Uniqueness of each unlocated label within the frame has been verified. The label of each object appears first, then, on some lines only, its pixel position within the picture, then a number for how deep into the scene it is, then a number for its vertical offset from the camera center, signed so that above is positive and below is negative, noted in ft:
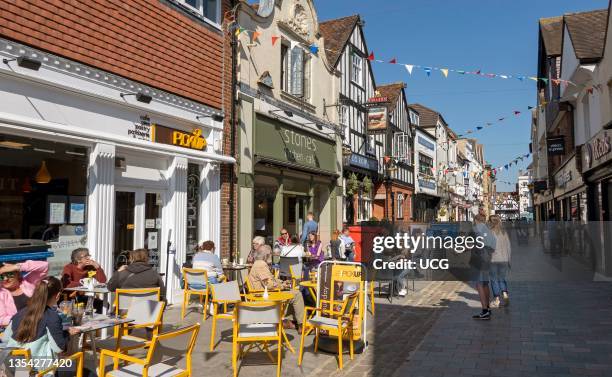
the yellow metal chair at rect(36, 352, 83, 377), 11.92 -3.93
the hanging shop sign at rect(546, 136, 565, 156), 63.41 +9.69
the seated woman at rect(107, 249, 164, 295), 20.89 -2.48
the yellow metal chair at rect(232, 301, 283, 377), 16.66 -3.74
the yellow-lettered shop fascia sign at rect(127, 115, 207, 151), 28.58 +5.51
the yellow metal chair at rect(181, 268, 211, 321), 26.22 -3.56
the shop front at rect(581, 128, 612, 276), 40.19 +2.75
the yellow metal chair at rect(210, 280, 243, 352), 21.26 -3.28
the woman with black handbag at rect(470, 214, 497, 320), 28.81 -1.93
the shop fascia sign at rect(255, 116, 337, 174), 41.06 +7.18
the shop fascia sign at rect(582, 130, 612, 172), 39.22 +6.05
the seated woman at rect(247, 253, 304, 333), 23.24 -3.11
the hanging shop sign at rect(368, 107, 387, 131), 72.49 +15.50
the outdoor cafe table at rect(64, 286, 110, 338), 19.04 -2.83
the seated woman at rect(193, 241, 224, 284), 27.73 -2.57
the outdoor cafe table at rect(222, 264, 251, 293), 29.94 -3.05
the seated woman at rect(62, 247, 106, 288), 21.07 -2.23
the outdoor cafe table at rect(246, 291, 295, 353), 21.43 -3.54
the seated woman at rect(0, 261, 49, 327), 15.48 -2.30
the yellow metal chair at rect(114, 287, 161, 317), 19.30 -3.14
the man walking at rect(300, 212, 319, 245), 45.85 -0.87
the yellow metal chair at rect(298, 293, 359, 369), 18.22 -4.15
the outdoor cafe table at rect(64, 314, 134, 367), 14.34 -3.29
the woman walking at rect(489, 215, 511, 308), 29.40 -2.61
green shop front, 40.40 +3.76
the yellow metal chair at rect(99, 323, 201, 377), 11.93 -4.08
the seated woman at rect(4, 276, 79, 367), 12.36 -2.82
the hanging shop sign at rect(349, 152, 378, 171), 67.41 +8.58
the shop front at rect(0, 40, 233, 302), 21.90 +3.02
